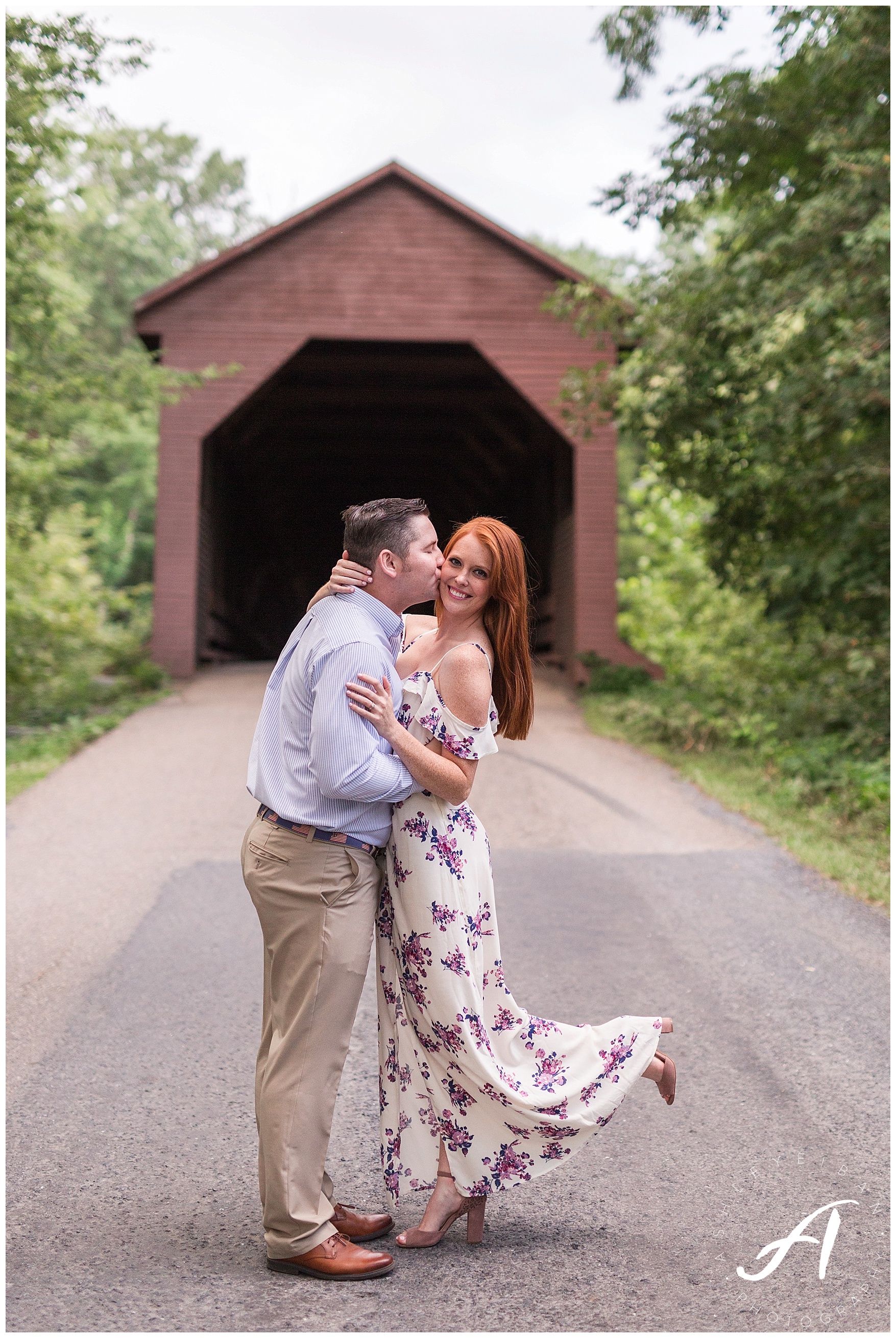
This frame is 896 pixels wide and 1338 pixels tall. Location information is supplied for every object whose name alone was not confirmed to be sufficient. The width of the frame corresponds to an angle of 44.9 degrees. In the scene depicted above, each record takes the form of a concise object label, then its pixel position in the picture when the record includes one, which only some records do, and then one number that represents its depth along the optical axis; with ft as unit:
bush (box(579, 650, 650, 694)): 49.42
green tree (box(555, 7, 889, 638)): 30.71
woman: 9.48
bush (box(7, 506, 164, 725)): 45.73
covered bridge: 51.13
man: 8.93
